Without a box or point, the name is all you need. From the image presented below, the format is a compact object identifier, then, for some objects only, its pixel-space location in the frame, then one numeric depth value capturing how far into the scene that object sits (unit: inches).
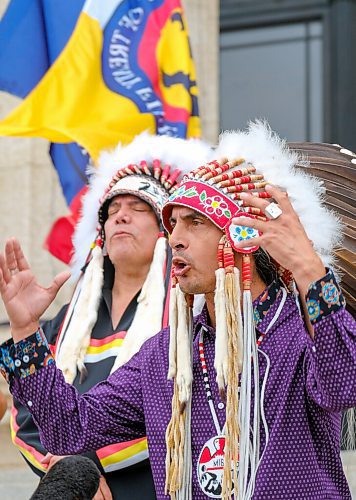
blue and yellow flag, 417.1
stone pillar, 517.0
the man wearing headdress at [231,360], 209.6
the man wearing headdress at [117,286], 289.4
